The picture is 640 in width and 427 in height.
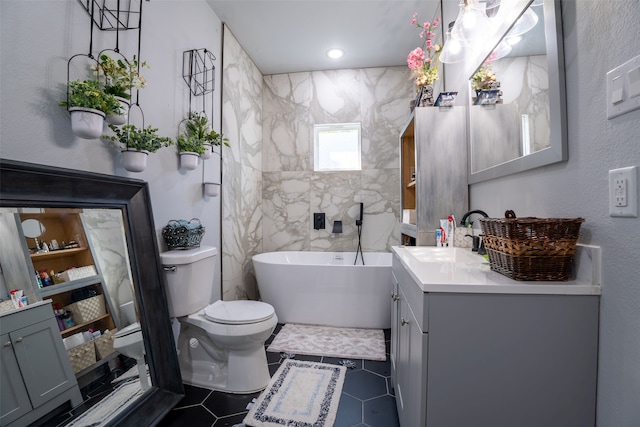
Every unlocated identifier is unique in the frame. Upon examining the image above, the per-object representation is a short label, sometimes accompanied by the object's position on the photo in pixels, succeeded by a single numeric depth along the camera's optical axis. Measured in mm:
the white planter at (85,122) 1152
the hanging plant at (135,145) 1435
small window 3547
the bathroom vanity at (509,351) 774
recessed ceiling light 3061
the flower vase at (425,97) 2021
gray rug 2170
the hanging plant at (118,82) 1285
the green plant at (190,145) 1976
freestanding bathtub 2537
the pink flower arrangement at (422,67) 2061
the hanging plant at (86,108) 1153
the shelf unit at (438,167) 1889
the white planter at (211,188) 2328
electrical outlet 681
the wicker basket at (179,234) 1830
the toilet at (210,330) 1683
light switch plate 683
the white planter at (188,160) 1976
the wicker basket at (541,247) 828
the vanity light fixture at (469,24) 1449
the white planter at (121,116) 1286
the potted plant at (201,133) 2082
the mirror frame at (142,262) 1180
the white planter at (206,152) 2100
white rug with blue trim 1493
